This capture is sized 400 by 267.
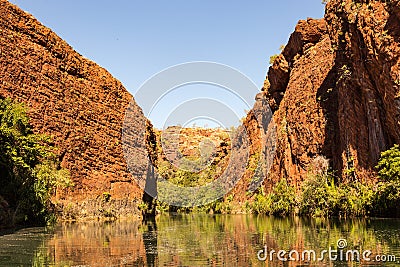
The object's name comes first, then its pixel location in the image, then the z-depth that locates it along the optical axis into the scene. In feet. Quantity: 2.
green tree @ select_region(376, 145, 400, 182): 104.94
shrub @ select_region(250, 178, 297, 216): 163.01
